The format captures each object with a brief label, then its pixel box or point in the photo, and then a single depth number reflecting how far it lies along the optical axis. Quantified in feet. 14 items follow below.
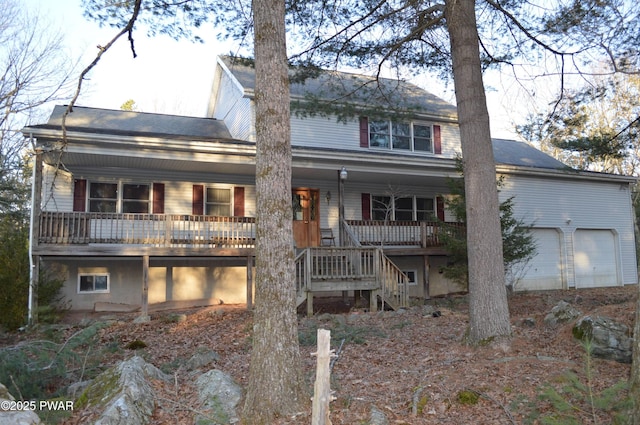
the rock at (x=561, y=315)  28.02
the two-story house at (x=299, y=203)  40.09
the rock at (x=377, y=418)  16.16
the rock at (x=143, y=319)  38.10
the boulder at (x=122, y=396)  15.99
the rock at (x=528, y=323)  29.14
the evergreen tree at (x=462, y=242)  44.52
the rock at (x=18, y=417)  14.03
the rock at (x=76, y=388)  19.26
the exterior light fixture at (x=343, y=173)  46.17
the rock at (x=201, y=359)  23.89
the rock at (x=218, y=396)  16.61
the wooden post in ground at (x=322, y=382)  13.93
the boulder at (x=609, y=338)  21.36
